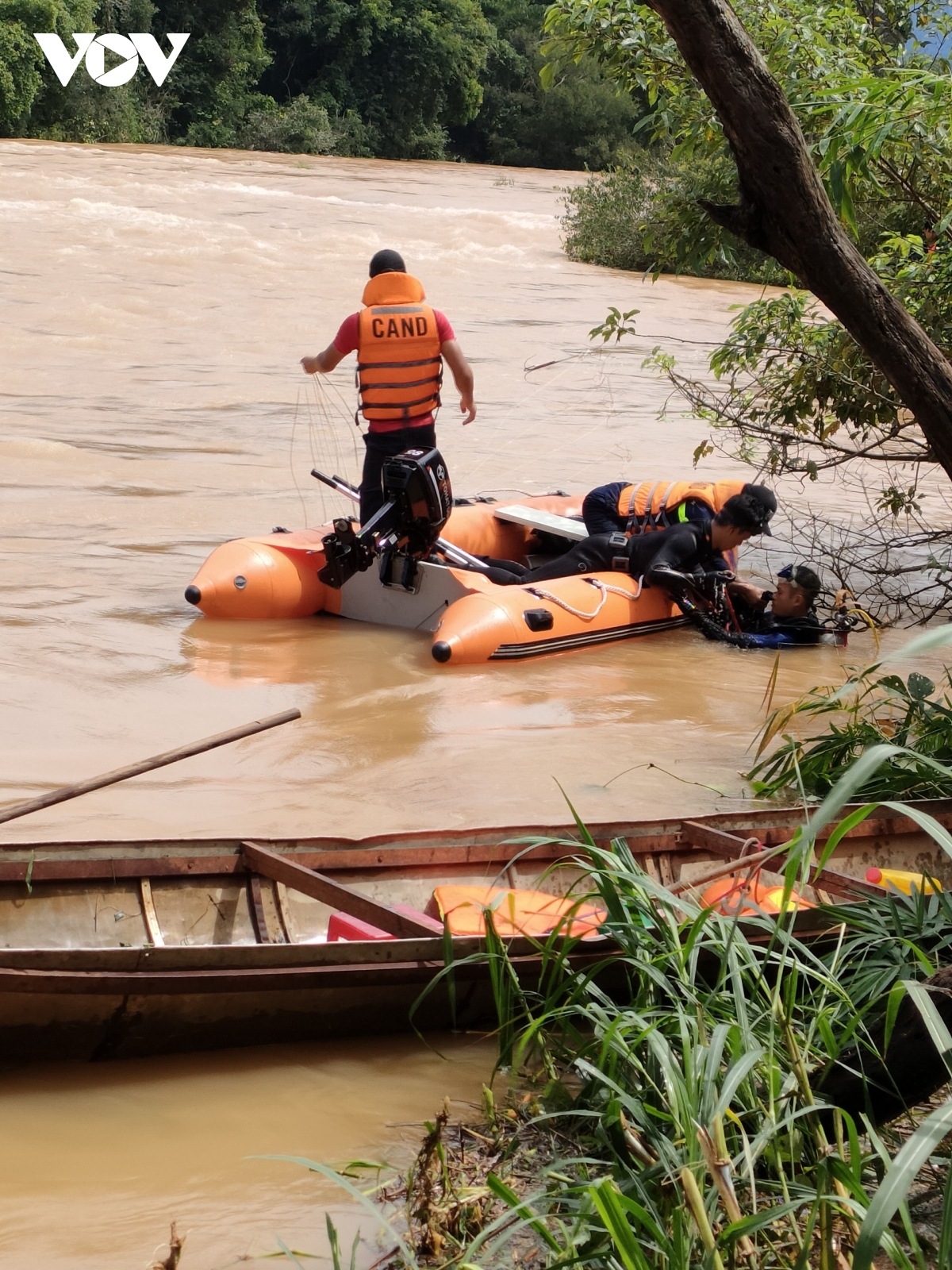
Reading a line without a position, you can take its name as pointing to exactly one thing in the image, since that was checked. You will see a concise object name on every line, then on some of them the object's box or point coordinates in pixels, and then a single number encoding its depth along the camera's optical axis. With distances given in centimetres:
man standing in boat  739
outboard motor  728
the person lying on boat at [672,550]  756
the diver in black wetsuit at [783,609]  807
